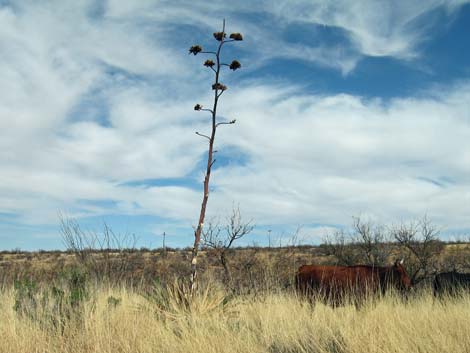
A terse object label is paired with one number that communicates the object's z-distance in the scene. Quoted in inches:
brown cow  371.9
